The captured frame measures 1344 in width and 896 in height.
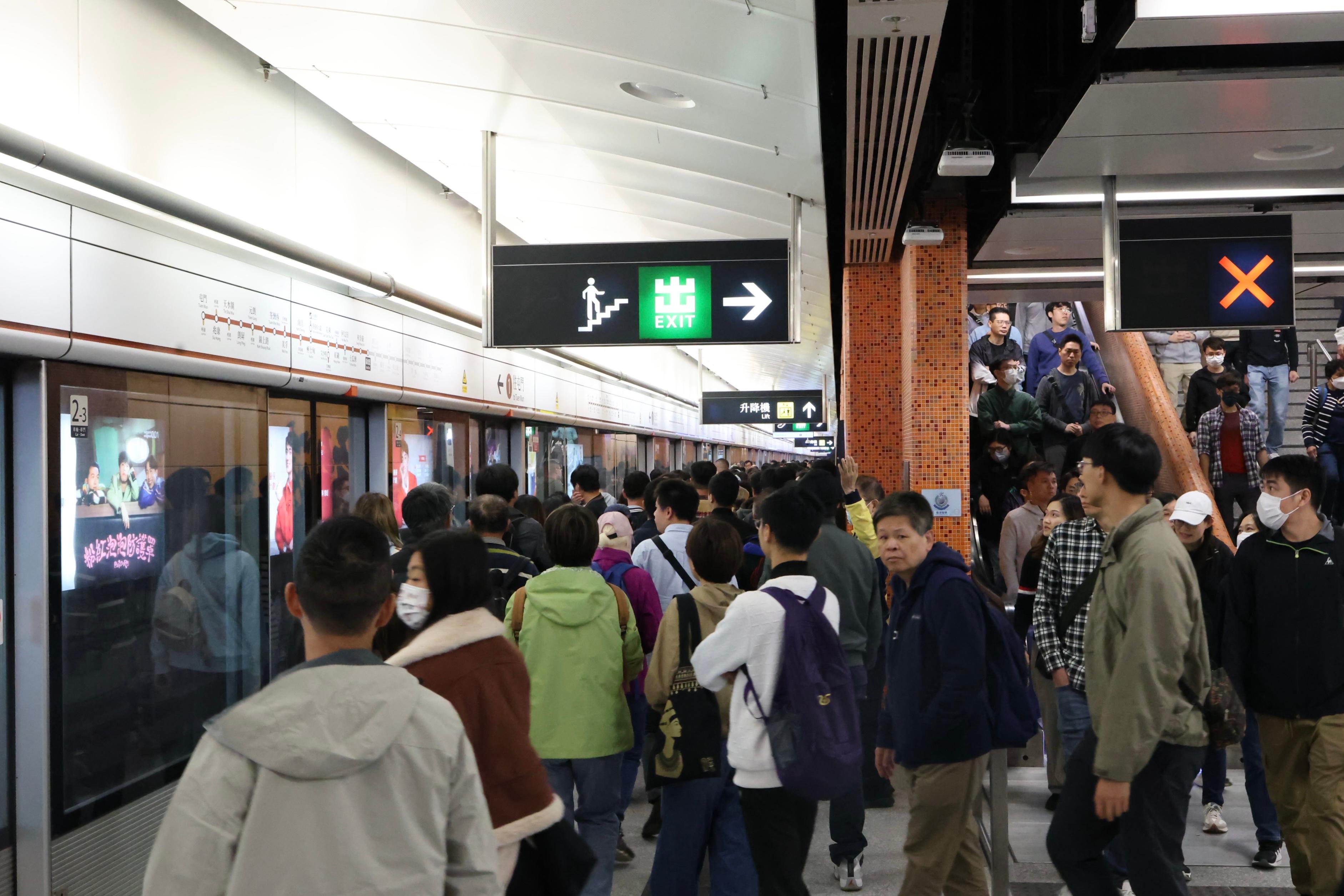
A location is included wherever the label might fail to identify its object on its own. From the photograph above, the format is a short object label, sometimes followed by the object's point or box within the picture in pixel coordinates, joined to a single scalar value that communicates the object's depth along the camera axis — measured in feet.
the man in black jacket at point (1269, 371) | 37.70
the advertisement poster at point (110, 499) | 13.09
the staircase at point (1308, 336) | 46.21
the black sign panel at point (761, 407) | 67.15
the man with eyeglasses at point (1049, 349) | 33.94
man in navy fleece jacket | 10.25
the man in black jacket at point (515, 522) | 17.20
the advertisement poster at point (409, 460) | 25.23
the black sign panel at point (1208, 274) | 20.45
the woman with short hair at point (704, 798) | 11.28
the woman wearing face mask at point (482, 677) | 7.22
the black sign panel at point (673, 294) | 20.93
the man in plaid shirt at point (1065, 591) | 13.06
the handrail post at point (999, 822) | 12.89
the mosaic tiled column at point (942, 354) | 26.37
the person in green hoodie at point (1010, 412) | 27.99
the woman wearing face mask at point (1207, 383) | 33.30
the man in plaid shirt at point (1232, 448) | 30.22
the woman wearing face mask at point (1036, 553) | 15.98
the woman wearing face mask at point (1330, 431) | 32.30
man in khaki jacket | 9.10
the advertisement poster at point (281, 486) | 19.48
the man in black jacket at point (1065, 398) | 30.63
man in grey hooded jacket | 5.06
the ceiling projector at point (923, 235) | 23.24
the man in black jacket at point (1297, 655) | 11.99
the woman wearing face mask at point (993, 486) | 28.50
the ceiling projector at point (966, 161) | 17.67
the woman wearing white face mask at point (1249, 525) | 16.76
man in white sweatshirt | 9.80
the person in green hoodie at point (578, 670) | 11.75
